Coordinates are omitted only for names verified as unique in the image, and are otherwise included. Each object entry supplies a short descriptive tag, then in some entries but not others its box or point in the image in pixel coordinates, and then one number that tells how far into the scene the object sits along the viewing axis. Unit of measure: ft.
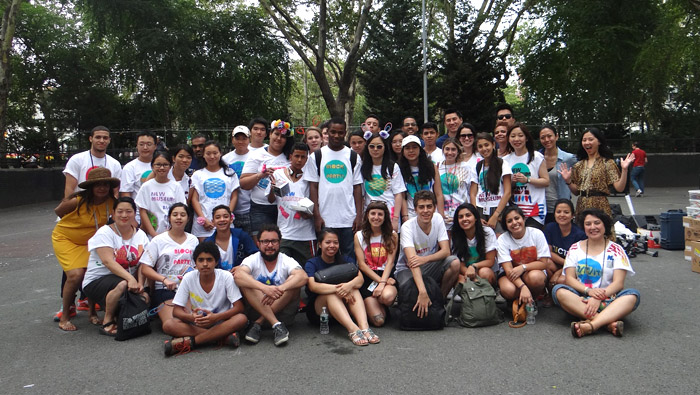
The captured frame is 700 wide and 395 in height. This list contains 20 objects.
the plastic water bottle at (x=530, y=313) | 16.19
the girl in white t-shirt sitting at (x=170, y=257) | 16.38
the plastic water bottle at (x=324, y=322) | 15.93
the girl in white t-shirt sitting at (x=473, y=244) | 17.62
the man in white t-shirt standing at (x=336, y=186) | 18.13
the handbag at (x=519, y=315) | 16.21
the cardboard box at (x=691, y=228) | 23.90
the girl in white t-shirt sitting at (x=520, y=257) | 16.94
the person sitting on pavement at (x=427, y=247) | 16.99
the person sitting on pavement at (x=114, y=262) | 16.19
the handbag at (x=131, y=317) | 15.56
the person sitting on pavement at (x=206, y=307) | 14.73
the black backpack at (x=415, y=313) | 15.90
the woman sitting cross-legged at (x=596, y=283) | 14.75
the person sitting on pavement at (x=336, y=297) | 15.19
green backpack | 16.08
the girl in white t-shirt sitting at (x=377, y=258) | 16.40
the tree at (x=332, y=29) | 57.62
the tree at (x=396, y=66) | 71.51
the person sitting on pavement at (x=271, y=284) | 15.15
